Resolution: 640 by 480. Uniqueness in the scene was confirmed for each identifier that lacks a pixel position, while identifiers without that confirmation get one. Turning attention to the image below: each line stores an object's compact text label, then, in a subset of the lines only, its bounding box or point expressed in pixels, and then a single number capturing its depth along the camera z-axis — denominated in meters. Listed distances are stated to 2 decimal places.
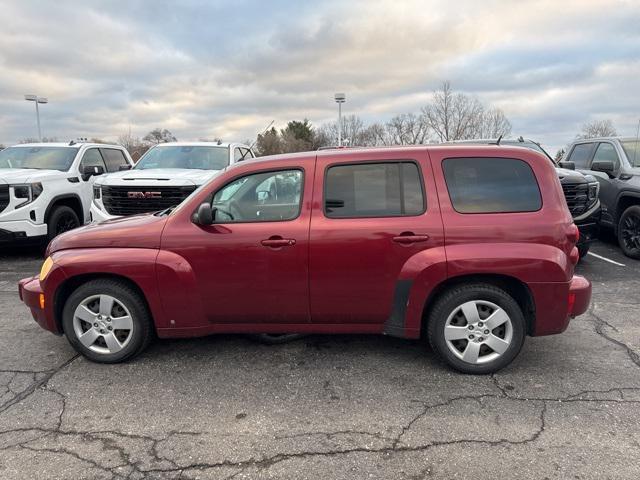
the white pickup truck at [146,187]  7.14
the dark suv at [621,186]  7.86
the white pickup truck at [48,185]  7.82
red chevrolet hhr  3.61
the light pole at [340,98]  21.52
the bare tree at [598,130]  39.38
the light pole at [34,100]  23.25
